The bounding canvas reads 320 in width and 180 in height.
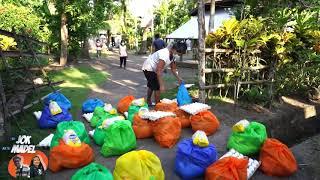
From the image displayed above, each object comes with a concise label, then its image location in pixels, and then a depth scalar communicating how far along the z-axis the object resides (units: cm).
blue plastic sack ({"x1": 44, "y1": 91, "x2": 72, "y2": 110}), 513
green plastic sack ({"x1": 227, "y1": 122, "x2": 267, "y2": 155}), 383
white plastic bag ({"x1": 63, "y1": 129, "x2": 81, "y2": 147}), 345
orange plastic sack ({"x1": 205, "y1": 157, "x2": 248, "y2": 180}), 302
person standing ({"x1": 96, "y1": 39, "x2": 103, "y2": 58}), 1611
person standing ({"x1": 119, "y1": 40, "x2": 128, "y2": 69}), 1104
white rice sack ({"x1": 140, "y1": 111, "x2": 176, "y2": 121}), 424
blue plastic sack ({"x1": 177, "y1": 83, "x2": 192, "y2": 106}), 528
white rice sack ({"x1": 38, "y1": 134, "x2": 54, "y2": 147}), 394
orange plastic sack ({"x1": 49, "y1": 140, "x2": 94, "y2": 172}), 338
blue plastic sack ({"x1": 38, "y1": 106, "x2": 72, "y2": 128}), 460
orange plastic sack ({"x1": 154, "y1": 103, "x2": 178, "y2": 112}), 485
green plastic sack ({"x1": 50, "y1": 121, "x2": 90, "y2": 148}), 371
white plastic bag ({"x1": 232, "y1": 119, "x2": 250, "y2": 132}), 392
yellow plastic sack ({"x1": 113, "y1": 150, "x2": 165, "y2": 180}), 281
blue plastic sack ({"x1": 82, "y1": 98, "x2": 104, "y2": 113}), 543
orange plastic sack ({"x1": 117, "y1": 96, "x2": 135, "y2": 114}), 539
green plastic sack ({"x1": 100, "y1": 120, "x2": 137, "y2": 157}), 379
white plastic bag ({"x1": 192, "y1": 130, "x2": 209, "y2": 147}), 332
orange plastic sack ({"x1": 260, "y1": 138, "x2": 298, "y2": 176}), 340
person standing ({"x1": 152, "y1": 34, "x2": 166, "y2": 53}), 867
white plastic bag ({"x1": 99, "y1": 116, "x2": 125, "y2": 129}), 400
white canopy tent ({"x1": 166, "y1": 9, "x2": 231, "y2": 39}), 1220
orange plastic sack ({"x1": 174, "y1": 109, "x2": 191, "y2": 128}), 478
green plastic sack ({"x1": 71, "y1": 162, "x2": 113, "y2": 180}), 264
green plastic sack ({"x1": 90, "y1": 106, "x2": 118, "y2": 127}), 462
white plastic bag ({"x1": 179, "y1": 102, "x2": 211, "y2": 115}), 464
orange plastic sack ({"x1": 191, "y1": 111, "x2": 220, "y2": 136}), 455
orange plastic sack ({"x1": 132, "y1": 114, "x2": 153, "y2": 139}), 435
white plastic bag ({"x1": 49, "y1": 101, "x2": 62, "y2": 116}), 461
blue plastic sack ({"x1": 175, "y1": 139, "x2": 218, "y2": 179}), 328
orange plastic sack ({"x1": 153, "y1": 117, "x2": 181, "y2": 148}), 411
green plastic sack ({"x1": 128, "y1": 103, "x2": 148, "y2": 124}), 475
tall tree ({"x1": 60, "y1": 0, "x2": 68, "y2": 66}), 1076
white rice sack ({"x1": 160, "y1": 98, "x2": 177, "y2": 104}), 501
